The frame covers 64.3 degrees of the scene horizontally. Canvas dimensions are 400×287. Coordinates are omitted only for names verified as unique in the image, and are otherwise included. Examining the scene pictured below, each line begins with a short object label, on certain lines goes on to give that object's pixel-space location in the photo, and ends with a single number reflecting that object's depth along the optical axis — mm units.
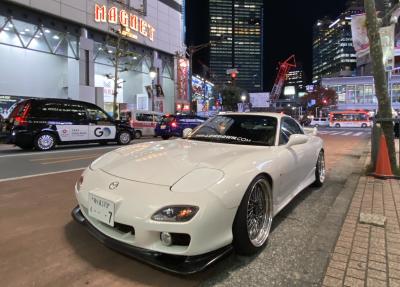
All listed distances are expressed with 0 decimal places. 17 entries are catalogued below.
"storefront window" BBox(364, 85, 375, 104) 76188
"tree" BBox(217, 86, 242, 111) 61250
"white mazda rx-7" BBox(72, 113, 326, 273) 2436
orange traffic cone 6391
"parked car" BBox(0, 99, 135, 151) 11039
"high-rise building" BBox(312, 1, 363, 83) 108531
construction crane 76062
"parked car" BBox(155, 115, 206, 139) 17741
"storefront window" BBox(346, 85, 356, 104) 78900
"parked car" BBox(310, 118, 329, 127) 58459
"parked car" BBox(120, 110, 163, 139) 19656
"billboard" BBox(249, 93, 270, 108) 54781
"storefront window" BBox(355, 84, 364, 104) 77481
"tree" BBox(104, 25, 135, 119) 23781
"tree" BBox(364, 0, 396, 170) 6566
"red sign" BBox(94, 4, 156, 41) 24656
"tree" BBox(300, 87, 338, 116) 79000
